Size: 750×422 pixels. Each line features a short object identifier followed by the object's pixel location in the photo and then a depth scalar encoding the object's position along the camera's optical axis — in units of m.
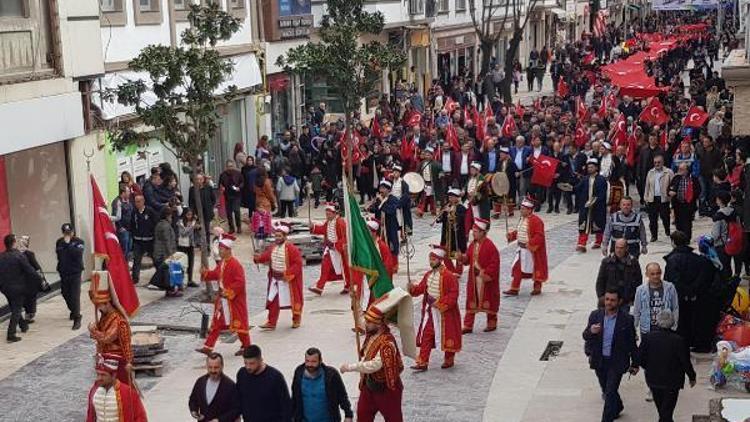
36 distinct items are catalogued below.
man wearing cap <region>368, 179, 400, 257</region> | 21.16
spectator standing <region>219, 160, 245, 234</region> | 23.61
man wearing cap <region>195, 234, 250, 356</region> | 14.95
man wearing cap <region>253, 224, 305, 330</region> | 16.36
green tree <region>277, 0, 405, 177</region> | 28.80
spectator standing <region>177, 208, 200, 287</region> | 19.64
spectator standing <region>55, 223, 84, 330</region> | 16.97
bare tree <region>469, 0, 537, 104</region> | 44.28
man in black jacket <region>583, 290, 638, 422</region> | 11.80
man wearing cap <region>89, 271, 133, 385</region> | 12.32
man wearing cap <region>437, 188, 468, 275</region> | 19.33
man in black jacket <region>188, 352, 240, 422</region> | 10.59
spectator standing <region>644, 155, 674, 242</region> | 21.11
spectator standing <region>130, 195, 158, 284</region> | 19.41
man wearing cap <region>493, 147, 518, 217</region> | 24.75
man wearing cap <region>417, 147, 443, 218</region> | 25.20
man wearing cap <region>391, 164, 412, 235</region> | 21.92
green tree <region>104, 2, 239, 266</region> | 18.42
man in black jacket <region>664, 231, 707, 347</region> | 13.80
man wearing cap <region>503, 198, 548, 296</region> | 17.88
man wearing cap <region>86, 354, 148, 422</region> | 10.27
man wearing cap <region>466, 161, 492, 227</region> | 22.44
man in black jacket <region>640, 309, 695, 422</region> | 11.41
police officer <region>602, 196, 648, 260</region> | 17.45
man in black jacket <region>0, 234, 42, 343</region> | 16.12
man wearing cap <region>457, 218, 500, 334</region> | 15.89
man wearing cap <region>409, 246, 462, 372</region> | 14.26
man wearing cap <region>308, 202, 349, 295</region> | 18.22
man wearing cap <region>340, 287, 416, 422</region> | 10.82
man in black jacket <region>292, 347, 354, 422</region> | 10.46
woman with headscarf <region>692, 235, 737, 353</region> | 13.83
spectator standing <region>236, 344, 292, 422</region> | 10.51
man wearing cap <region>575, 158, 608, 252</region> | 21.03
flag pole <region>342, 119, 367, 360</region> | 12.15
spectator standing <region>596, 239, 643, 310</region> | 14.31
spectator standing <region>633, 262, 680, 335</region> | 12.72
